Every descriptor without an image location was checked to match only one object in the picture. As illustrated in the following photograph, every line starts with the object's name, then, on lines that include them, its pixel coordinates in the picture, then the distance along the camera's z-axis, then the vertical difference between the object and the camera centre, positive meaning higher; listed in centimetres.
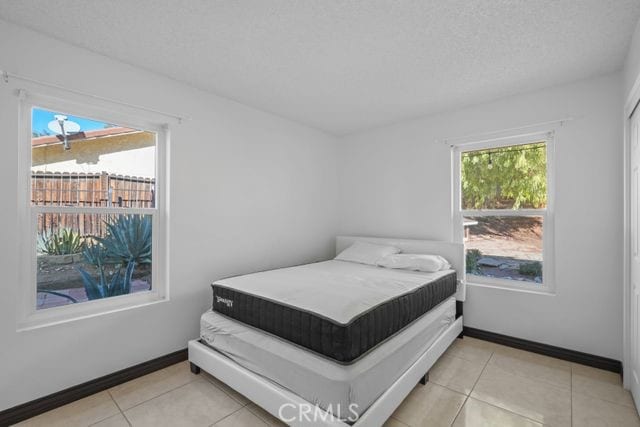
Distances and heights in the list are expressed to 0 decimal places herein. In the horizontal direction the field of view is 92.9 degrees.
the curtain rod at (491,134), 269 +83
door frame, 215 -22
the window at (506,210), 288 +6
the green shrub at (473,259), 325 -46
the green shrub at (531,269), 291 -51
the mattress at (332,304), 166 -56
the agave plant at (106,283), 225 -52
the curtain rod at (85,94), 183 +85
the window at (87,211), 202 +3
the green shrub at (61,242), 205 -19
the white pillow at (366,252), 334 -42
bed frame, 157 -104
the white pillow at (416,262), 288 -46
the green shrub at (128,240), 237 -19
